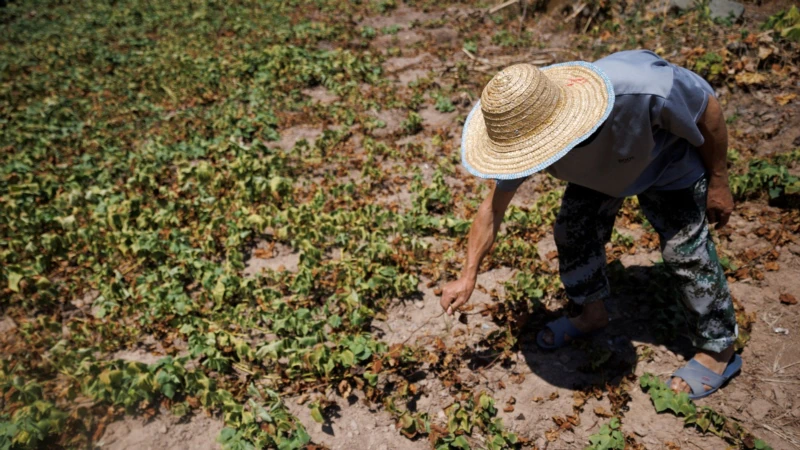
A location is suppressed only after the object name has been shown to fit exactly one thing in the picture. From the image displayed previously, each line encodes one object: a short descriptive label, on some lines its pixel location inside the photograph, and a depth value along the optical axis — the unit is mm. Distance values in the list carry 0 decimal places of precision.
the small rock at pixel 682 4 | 6946
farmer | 2170
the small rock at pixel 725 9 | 6453
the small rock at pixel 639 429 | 2951
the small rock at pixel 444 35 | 8570
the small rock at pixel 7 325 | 4199
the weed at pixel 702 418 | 2803
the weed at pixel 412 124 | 6203
